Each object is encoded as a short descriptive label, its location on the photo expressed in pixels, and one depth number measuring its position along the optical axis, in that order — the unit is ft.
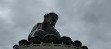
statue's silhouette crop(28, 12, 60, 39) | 127.75
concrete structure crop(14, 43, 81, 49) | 113.70
